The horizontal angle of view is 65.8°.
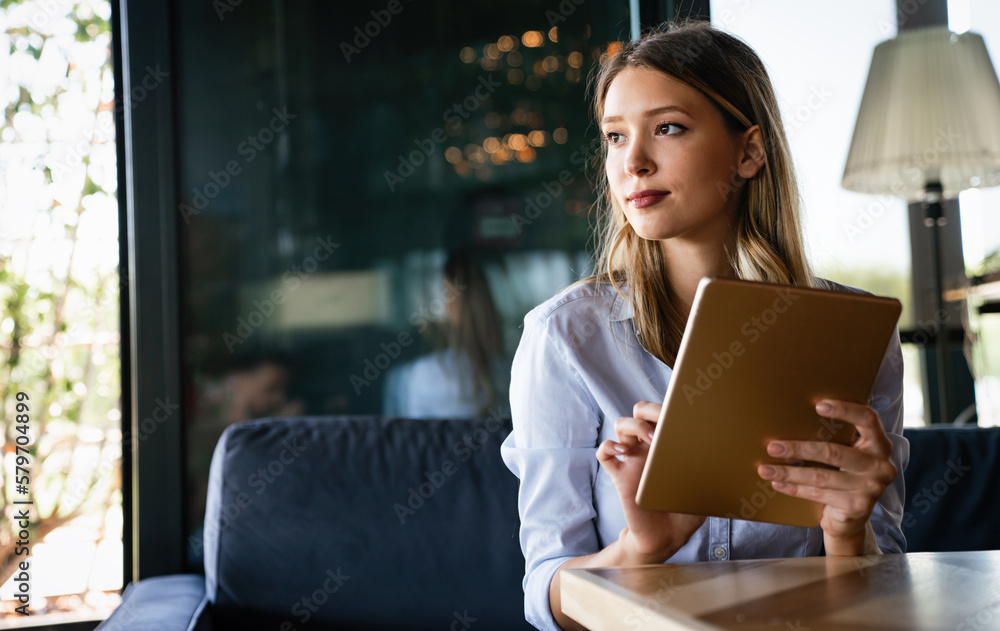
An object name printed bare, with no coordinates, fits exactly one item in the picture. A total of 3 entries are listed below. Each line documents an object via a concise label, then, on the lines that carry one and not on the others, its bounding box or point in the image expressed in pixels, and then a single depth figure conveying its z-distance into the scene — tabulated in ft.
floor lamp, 6.20
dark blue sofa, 4.58
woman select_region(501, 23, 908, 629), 3.55
